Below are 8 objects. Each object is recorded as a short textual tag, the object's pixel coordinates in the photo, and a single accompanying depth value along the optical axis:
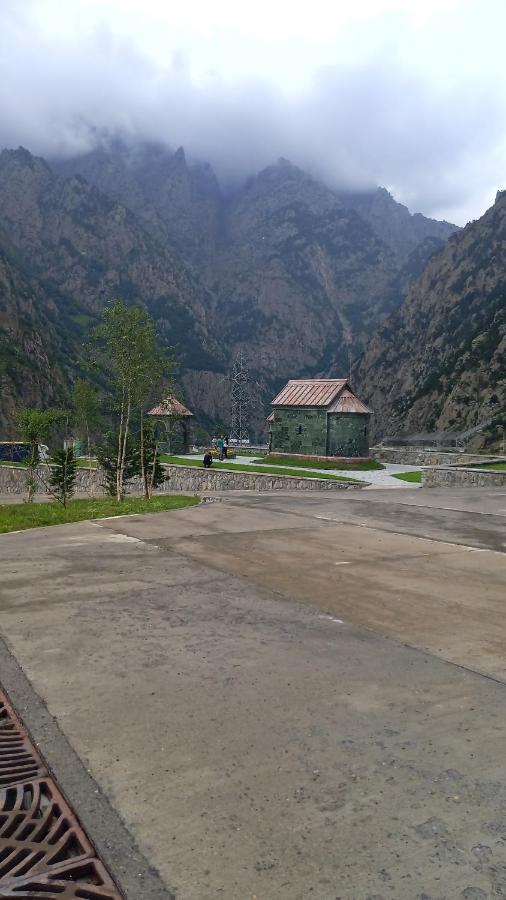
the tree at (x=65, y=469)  29.14
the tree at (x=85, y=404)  52.62
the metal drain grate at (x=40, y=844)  3.08
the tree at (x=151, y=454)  30.75
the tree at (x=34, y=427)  29.05
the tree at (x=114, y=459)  34.47
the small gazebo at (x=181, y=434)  58.41
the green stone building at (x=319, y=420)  49.31
